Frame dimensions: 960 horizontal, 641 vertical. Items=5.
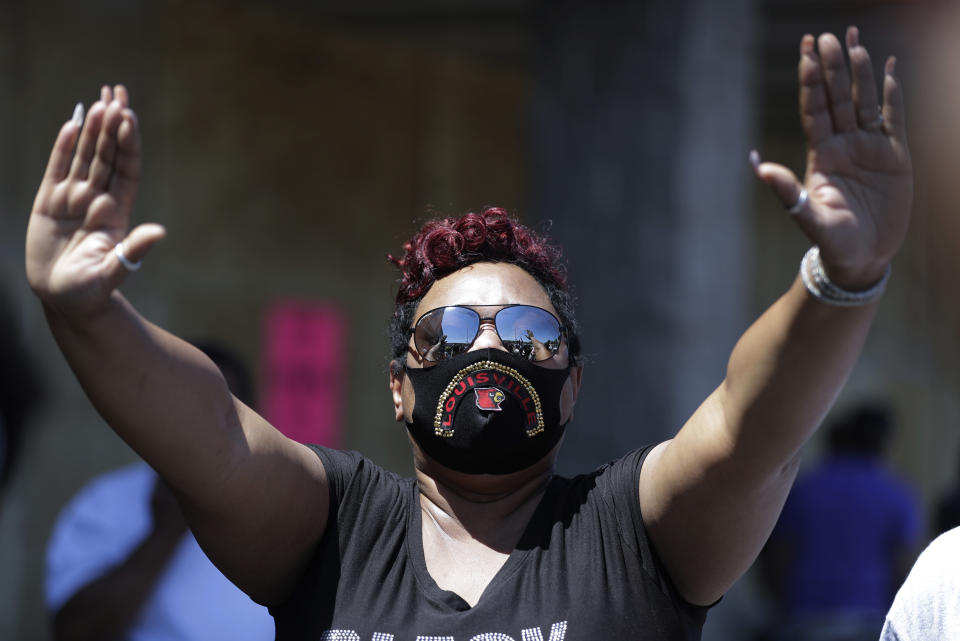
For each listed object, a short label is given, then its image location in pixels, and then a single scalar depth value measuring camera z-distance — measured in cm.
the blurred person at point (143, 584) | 622
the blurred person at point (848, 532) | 1014
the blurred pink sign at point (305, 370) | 1441
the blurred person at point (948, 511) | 873
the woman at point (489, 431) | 351
